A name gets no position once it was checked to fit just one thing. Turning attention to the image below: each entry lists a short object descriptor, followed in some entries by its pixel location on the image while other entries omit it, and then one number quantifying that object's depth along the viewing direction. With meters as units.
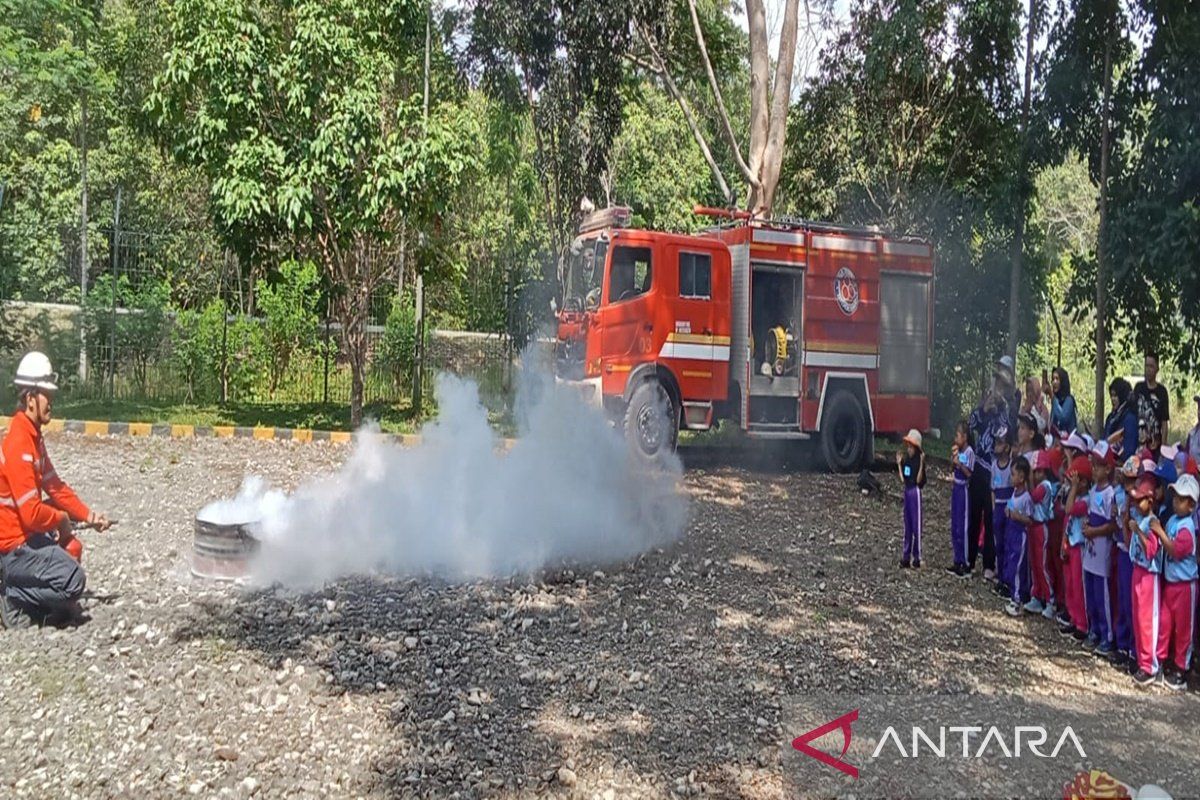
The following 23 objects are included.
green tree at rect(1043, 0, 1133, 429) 14.02
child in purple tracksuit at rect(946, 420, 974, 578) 9.16
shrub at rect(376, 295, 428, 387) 20.72
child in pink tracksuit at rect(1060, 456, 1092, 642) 7.24
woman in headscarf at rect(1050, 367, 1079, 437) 11.12
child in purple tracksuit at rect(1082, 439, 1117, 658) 6.90
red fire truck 13.51
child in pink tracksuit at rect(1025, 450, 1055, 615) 7.87
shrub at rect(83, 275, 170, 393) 20.28
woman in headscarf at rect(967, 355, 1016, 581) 9.16
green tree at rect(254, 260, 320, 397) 21.36
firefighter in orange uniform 6.66
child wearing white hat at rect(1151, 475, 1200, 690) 6.26
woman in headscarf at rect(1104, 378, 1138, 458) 10.18
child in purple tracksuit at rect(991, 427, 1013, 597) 8.53
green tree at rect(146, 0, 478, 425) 15.37
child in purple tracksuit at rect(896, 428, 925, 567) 9.19
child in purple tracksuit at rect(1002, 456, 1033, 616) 8.03
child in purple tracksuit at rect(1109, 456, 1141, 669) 6.61
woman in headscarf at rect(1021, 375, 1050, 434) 10.72
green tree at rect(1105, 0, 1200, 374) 12.04
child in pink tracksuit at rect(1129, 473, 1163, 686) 6.42
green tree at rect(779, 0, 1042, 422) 18.30
